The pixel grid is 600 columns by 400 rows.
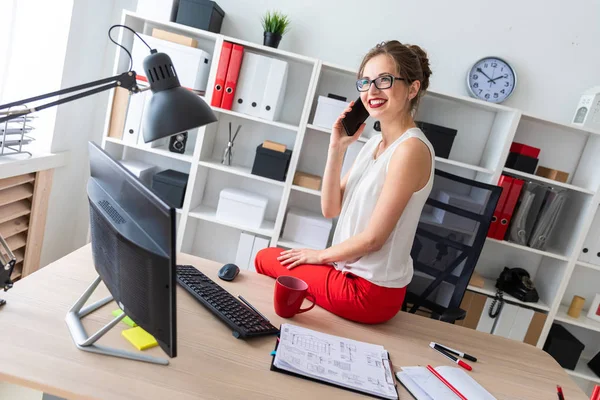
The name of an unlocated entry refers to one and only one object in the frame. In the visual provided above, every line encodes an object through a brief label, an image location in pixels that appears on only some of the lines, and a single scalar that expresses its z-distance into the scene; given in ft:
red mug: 4.01
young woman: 4.77
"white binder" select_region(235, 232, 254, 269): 9.08
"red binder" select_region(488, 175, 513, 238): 8.46
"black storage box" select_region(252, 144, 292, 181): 8.77
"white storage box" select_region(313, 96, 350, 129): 8.57
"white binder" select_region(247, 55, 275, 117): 8.38
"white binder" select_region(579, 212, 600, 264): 8.66
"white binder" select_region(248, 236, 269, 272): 9.04
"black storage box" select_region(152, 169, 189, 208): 8.94
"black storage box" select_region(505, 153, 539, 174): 8.71
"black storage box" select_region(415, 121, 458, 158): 8.53
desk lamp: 3.15
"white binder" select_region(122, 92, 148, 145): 8.70
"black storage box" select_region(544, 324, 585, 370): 8.95
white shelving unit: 8.62
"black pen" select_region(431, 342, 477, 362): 4.15
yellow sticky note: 3.18
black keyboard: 3.65
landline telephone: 8.84
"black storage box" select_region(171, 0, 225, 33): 8.42
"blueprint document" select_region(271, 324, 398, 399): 3.29
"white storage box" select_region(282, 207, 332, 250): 9.02
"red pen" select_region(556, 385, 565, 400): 3.72
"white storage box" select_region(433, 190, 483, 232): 6.55
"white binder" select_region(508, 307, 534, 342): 8.80
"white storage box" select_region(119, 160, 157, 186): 9.07
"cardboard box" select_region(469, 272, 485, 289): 8.95
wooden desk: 2.79
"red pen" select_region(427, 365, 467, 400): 3.43
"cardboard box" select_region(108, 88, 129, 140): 8.72
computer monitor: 2.51
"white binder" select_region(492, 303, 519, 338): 8.82
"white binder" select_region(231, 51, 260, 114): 8.41
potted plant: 8.54
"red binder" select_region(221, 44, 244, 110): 8.32
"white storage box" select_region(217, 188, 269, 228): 9.02
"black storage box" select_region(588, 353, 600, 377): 9.12
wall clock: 9.04
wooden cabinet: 7.46
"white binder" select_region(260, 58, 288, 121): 8.38
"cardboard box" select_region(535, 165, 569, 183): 8.85
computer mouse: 4.58
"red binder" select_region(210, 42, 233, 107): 8.34
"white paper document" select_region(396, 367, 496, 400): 3.38
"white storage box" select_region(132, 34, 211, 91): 8.35
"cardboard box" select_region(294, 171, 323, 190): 8.92
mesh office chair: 6.48
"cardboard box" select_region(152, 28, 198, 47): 8.49
